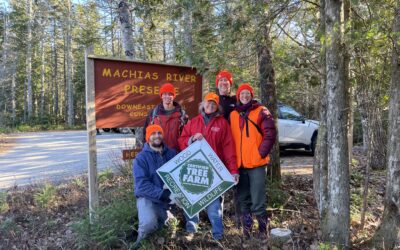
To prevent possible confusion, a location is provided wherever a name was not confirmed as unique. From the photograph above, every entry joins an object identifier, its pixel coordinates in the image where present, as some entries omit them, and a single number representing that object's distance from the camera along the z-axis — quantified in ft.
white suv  37.17
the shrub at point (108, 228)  14.74
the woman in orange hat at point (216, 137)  14.67
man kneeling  14.44
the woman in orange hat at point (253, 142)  14.30
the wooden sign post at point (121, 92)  16.71
